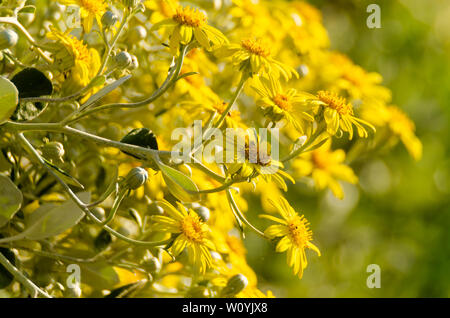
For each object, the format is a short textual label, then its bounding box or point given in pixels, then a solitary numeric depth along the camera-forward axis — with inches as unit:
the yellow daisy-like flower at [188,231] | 29.7
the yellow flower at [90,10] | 30.9
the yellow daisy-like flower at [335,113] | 30.1
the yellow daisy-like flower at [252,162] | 29.3
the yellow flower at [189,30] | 30.1
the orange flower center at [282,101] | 30.3
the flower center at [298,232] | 30.4
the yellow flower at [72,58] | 30.2
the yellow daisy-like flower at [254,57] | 30.5
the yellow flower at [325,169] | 36.7
